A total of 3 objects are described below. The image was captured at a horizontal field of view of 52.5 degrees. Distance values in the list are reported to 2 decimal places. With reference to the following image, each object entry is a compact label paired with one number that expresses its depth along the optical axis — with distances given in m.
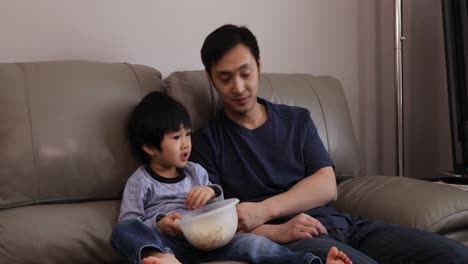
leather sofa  1.25
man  1.29
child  1.10
